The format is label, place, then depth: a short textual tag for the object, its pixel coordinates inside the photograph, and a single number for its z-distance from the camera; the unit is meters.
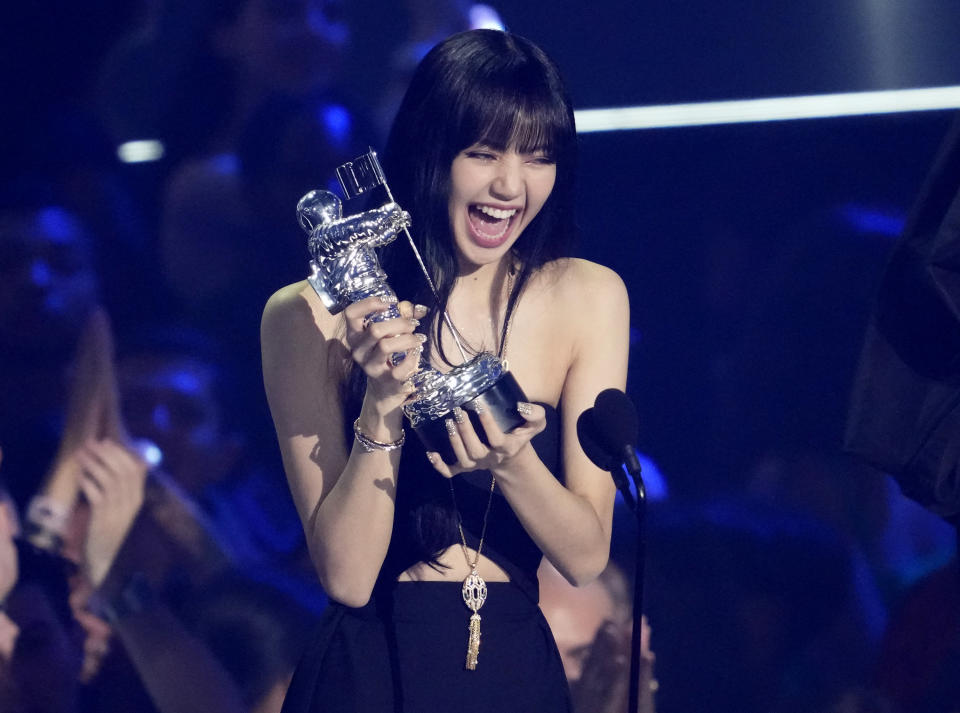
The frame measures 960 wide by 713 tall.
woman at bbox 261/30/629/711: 10.23
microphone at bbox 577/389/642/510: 10.05
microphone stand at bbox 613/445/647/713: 10.03
